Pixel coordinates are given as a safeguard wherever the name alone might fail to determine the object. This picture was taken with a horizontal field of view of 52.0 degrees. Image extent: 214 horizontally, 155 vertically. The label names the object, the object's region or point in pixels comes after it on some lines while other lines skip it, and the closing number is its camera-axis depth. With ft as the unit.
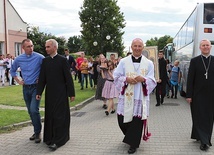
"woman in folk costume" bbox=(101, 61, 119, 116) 23.21
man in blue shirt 14.68
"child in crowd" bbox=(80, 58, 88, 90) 39.29
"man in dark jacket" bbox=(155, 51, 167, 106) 27.63
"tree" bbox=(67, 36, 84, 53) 270.49
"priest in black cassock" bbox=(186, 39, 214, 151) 13.90
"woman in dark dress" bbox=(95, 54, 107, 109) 24.97
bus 27.16
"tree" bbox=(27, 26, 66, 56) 119.30
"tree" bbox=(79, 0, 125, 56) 116.04
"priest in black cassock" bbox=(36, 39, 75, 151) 14.01
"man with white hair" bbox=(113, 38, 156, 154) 13.17
